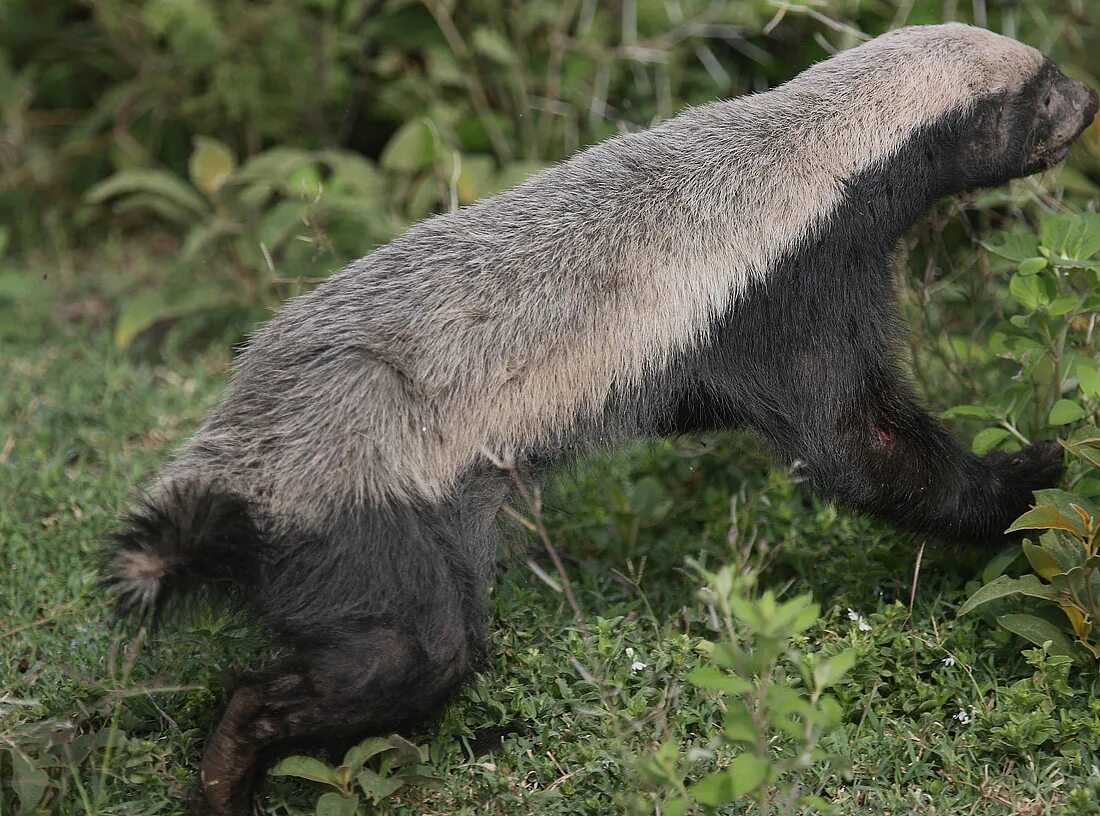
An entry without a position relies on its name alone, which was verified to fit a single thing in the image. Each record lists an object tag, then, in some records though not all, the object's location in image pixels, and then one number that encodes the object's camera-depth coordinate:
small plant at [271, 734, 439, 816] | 6.09
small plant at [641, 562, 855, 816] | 4.87
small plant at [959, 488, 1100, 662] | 6.70
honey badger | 6.07
